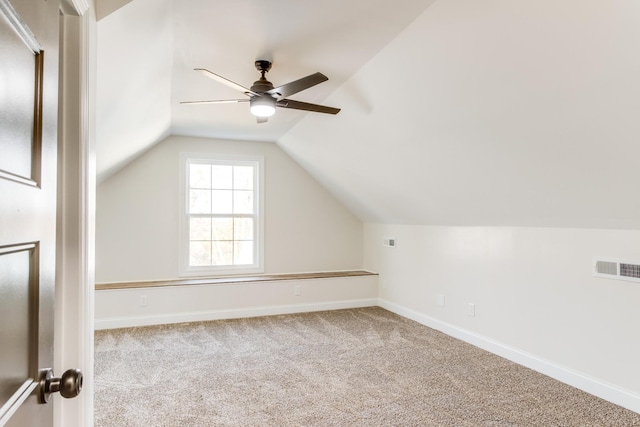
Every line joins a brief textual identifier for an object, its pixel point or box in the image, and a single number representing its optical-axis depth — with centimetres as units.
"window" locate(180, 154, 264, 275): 510
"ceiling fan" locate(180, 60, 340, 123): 248
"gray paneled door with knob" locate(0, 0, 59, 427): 61
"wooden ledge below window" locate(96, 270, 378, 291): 452
